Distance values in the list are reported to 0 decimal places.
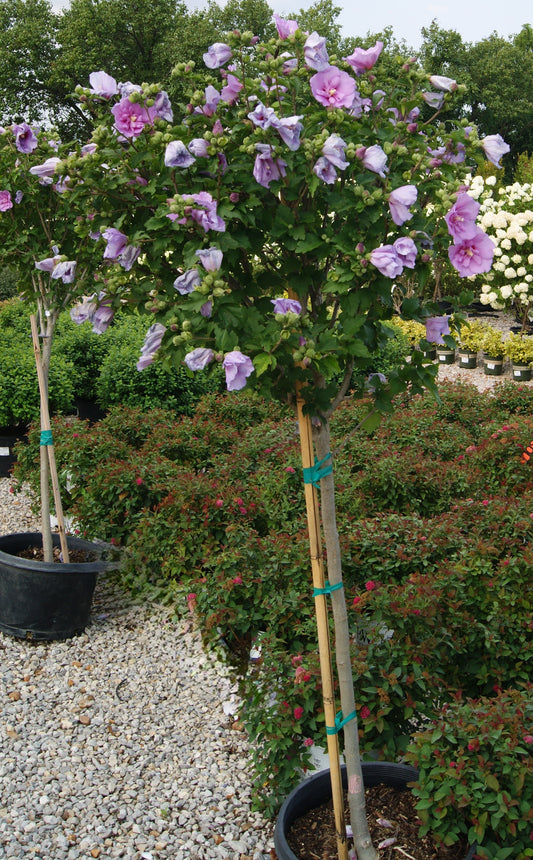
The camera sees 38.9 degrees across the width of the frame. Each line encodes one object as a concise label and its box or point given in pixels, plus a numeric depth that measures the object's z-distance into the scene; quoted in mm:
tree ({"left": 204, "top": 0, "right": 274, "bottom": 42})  29375
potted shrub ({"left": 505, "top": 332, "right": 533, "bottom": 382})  9438
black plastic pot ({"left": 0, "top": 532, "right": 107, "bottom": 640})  3623
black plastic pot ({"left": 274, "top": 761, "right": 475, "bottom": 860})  2117
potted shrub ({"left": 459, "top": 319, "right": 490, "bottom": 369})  10156
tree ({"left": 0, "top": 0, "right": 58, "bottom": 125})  27078
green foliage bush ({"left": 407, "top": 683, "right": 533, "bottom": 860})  1896
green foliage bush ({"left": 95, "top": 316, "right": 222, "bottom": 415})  6672
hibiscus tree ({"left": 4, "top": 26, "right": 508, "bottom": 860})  1492
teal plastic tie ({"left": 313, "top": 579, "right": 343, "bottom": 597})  1996
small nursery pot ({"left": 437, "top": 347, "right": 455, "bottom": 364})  10758
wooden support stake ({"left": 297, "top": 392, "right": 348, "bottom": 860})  2002
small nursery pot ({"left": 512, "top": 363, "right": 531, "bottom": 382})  9438
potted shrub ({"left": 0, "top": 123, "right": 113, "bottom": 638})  3341
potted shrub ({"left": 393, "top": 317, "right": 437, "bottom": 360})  10195
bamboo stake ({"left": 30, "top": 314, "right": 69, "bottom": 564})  3771
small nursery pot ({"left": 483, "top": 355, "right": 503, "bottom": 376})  9891
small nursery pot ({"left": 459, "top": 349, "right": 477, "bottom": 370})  10344
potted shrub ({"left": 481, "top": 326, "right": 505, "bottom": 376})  9805
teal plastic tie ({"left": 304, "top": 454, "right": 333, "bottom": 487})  1958
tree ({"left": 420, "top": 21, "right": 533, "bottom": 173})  31620
